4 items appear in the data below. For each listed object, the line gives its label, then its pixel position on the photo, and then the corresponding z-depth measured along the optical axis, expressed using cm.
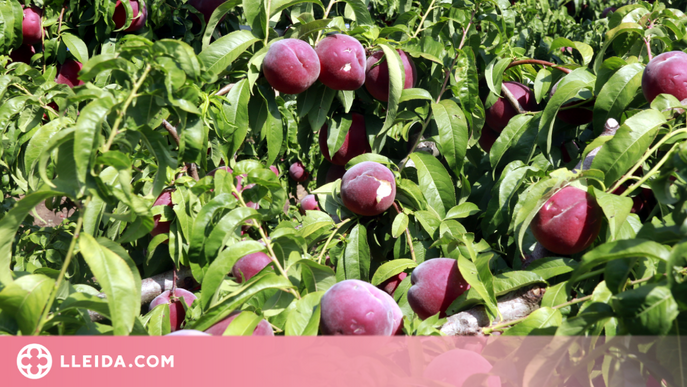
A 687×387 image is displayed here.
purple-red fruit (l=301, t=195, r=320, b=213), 267
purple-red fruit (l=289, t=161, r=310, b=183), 376
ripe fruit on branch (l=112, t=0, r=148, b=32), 212
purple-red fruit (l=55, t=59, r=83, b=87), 214
